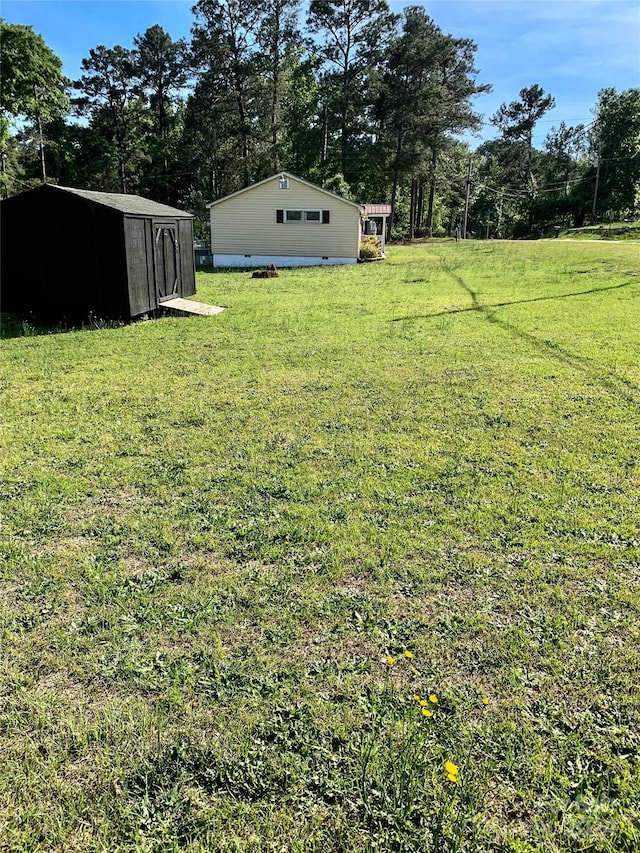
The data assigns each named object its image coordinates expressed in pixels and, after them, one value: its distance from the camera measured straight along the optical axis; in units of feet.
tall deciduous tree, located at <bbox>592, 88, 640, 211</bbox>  133.90
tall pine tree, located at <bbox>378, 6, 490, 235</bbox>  109.40
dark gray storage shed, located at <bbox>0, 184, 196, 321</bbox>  30.48
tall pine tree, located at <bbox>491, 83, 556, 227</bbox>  184.65
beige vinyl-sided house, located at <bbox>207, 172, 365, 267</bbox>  69.67
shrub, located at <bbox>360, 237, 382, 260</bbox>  74.74
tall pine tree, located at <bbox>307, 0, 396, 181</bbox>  107.45
